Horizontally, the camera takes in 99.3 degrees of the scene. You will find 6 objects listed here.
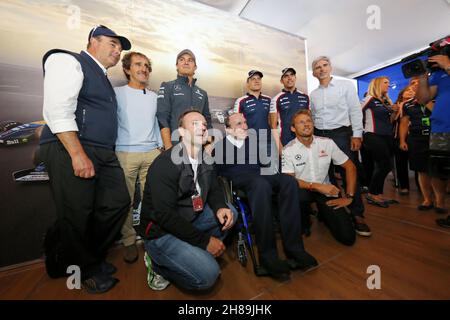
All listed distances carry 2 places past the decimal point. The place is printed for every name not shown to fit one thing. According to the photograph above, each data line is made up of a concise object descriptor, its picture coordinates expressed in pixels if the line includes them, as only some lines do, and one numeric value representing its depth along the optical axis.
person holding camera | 1.74
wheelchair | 1.29
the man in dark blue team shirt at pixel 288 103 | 2.47
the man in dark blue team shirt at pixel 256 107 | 2.35
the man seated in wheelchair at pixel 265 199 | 1.29
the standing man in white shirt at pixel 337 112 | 2.11
